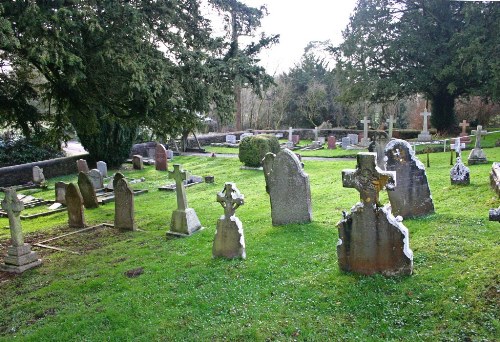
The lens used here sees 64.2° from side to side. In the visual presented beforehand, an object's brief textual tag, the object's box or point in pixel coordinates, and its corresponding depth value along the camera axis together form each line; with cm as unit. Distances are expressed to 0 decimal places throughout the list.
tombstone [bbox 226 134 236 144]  3514
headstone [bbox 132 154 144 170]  2242
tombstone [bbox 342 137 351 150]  2863
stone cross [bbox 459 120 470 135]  2507
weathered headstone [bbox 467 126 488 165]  1468
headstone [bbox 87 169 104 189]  1670
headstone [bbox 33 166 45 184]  1906
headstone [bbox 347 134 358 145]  3102
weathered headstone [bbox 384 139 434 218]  809
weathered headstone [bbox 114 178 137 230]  1039
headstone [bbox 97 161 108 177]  1995
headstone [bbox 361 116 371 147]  2777
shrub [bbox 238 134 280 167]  2011
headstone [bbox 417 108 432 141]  2669
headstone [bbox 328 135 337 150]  2882
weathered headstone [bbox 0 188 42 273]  828
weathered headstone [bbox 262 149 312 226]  894
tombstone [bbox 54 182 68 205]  1452
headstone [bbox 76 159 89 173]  1944
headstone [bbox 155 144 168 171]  2153
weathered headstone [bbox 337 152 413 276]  585
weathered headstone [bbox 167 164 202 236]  946
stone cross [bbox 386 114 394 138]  2290
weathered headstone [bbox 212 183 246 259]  741
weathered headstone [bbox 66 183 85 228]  1112
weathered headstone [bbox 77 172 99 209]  1373
